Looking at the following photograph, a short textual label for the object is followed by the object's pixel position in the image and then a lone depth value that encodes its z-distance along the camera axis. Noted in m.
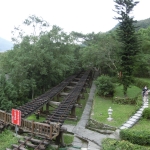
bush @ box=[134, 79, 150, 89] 26.09
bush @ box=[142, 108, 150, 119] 14.98
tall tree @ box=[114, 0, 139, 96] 20.05
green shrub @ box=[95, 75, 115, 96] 22.53
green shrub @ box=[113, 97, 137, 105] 20.28
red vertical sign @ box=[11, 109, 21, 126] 12.16
